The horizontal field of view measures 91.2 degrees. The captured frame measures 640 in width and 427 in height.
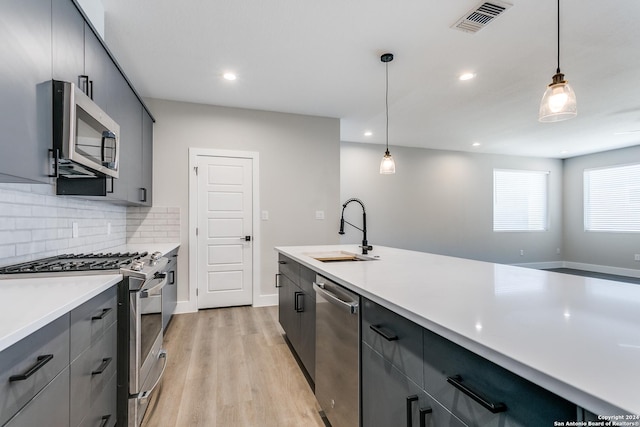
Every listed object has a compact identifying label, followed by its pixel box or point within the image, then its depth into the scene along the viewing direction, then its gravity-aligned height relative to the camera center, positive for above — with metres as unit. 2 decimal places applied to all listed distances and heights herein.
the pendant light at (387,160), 2.88 +0.54
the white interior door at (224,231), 3.99 -0.24
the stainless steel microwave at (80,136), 1.42 +0.39
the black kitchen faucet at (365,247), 2.55 -0.28
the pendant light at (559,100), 1.70 +0.63
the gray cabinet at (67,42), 1.46 +0.86
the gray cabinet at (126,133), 2.33 +0.71
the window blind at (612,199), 6.30 +0.32
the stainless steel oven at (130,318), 1.53 -0.55
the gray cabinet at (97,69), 1.81 +0.90
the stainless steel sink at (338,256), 2.37 -0.35
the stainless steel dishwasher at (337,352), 1.37 -0.69
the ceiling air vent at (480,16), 2.15 +1.43
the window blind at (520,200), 7.30 +0.33
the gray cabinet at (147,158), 3.32 +0.61
